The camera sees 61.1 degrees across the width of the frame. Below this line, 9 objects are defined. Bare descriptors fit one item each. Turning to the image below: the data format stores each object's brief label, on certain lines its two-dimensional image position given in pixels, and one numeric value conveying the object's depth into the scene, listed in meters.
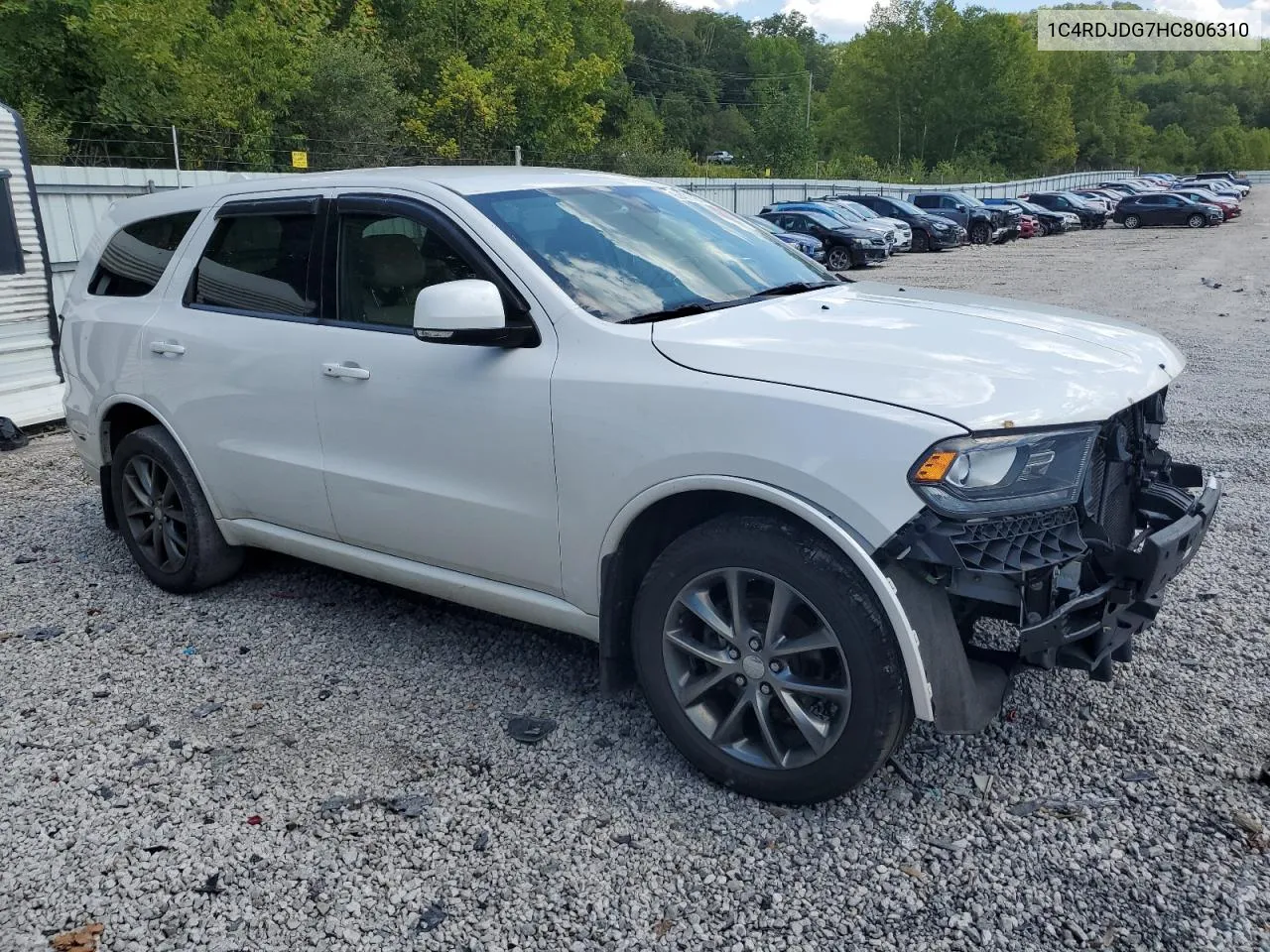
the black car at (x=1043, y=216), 39.22
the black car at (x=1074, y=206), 44.00
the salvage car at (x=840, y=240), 24.94
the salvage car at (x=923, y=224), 31.11
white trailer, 8.34
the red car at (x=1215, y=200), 43.41
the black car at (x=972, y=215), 34.47
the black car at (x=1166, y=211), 42.19
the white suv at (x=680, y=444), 2.82
